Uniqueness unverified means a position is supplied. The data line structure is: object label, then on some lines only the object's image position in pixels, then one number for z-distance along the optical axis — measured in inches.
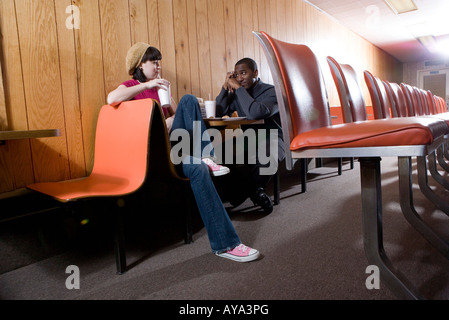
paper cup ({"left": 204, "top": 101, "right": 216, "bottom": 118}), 73.8
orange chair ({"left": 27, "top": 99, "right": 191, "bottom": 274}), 50.8
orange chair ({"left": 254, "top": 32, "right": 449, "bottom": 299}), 31.6
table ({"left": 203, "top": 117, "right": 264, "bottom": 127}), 63.2
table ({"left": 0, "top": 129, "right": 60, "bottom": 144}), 37.9
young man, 84.6
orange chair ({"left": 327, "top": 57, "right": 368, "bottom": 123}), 66.4
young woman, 57.1
